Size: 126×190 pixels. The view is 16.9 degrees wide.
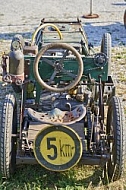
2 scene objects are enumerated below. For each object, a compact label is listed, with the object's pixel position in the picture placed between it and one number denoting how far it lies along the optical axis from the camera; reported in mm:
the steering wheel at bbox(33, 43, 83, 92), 4016
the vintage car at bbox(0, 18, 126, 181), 3842
